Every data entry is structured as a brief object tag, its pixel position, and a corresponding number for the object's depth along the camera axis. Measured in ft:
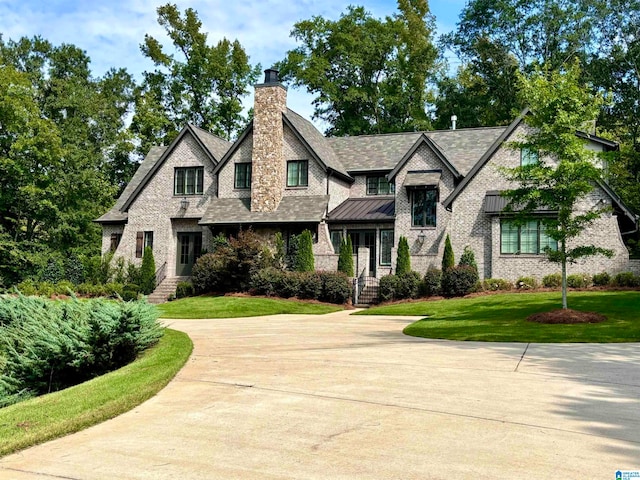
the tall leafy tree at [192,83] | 160.25
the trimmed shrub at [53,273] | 119.03
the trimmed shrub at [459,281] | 84.74
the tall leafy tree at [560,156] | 55.88
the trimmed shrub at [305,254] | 96.84
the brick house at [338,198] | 90.07
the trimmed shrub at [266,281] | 92.02
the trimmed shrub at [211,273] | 96.58
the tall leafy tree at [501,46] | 151.53
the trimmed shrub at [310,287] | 90.27
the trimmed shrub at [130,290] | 100.93
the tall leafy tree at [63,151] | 123.65
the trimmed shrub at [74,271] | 118.32
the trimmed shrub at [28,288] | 102.63
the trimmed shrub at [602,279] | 81.20
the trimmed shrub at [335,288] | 89.40
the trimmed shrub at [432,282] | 86.38
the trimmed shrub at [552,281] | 82.23
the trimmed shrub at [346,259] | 95.50
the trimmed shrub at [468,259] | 90.12
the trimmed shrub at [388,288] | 88.53
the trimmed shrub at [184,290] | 100.48
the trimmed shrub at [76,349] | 35.12
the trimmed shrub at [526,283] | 84.02
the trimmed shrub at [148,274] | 106.63
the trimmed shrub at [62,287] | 103.86
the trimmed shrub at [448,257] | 90.53
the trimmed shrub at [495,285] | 85.30
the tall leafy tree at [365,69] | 161.68
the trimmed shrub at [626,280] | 79.10
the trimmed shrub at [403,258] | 92.73
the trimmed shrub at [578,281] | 81.71
